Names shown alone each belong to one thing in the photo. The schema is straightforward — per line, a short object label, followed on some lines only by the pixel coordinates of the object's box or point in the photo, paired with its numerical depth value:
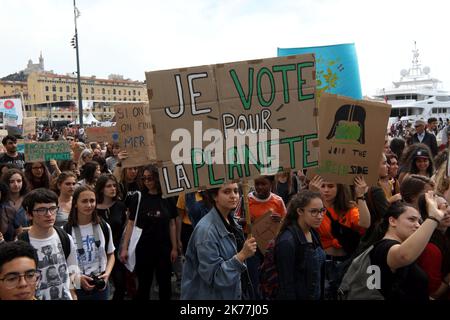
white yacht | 51.53
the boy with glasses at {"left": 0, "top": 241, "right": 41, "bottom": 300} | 2.49
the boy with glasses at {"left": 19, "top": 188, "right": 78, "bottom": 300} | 3.31
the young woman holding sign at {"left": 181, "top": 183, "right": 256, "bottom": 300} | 3.14
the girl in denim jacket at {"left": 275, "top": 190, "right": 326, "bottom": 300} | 3.35
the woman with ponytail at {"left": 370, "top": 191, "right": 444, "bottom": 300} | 2.87
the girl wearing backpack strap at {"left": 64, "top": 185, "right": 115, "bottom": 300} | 3.97
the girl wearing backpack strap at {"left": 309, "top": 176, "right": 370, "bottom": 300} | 4.14
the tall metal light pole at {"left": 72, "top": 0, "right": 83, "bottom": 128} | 20.70
